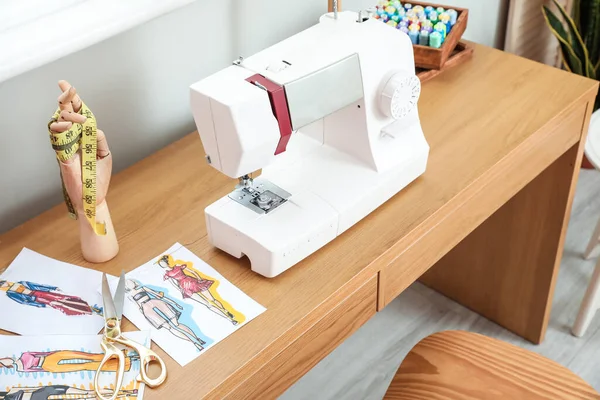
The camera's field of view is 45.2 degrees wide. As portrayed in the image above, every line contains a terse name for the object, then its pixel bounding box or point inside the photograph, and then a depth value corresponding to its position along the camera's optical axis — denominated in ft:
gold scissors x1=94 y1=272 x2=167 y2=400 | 3.25
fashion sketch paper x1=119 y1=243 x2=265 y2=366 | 3.50
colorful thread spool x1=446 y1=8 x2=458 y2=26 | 5.71
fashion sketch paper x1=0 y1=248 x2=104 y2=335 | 3.59
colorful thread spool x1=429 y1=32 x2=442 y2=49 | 5.44
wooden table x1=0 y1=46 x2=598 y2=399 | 3.56
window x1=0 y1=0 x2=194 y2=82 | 3.85
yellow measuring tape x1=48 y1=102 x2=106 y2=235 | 3.51
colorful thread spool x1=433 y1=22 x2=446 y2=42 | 5.54
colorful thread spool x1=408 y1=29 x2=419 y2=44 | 5.57
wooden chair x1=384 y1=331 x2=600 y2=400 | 4.20
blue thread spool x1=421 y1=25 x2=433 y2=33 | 5.62
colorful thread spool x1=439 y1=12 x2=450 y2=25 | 5.66
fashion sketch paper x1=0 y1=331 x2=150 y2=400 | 3.23
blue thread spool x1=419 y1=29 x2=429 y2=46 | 5.53
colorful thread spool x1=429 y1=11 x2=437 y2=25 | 5.70
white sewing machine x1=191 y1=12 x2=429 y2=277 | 3.42
